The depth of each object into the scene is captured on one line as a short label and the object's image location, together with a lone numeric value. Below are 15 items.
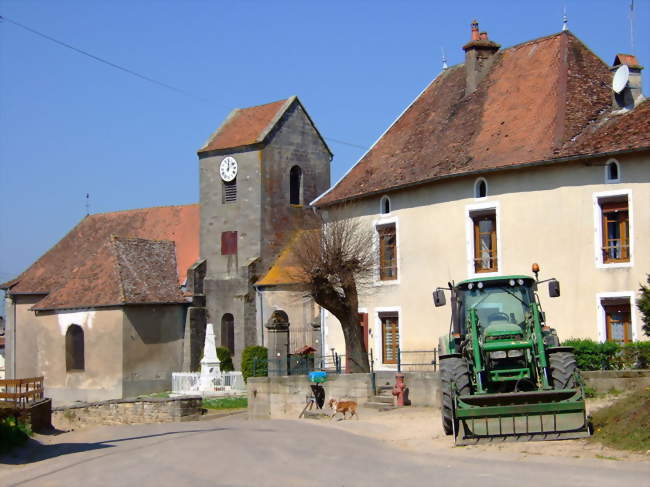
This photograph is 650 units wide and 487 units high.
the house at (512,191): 25.86
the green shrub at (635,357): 22.62
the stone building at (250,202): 43.91
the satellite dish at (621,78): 26.52
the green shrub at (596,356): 22.84
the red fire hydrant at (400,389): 24.64
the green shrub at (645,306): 22.12
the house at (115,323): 41.88
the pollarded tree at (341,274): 30.14
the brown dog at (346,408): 23.56
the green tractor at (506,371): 14.29
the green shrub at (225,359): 42.53
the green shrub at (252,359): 37.69
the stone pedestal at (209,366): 40.19
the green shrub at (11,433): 21.34
